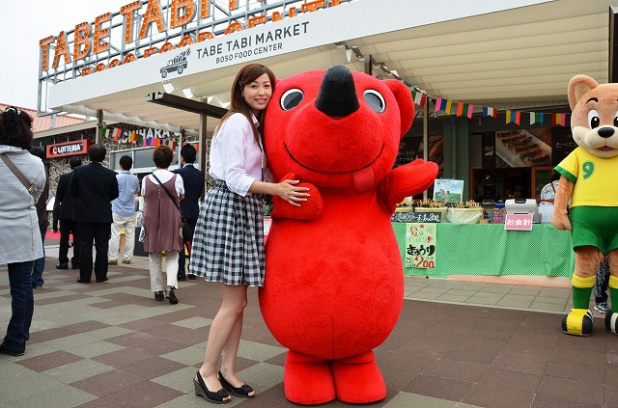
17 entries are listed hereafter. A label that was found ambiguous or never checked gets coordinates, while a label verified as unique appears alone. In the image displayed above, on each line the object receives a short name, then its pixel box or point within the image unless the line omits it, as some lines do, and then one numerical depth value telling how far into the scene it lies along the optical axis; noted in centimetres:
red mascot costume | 225
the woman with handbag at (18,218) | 336
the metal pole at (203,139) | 938
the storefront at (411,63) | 658
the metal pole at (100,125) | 1198
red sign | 1872
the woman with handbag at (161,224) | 522
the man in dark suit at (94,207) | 632
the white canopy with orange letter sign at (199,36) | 662
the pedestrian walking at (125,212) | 760
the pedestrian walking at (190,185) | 644
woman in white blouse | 244
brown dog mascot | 386
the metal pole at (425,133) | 1050
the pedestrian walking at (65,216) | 729
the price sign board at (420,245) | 690
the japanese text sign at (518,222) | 622
